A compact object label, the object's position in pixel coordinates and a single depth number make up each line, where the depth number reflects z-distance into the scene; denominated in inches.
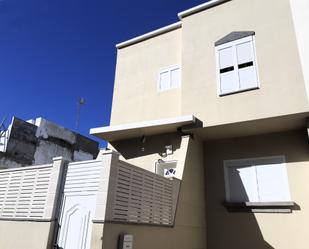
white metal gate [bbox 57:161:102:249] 195.5
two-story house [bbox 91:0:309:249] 278.8
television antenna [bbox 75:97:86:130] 905.5
